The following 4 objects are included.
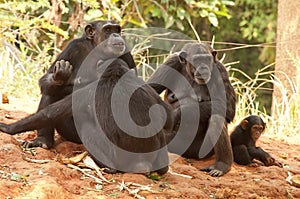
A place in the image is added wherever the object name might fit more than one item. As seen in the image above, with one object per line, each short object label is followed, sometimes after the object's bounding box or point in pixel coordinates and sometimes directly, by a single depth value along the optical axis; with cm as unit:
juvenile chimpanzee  1362
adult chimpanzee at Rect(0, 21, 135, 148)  1142
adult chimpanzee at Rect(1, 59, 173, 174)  1087
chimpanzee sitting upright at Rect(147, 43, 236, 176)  1284
